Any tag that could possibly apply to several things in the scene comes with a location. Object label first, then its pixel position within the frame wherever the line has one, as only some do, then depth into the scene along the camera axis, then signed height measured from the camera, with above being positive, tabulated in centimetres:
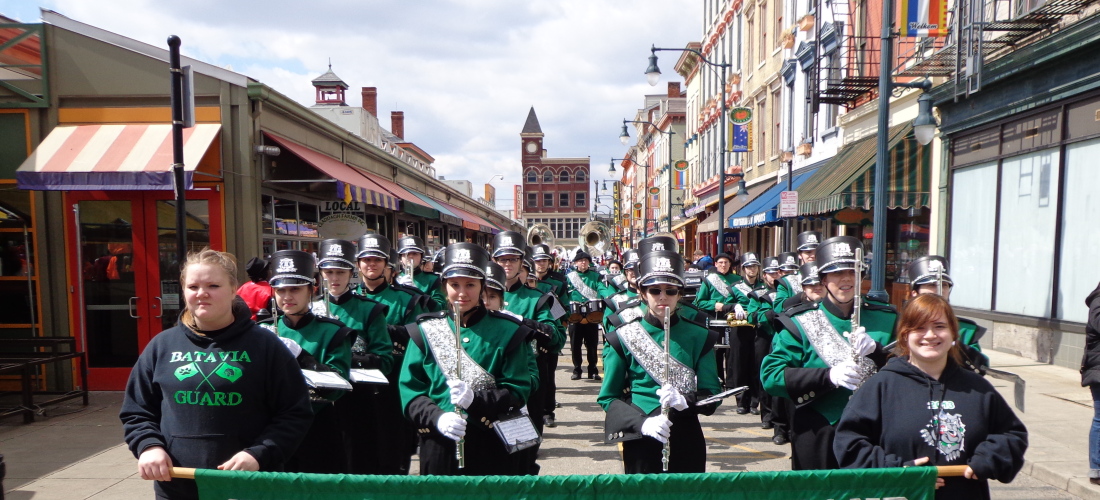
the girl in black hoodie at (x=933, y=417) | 287 -84
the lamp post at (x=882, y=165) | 909 +68
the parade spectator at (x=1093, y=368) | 538 -119
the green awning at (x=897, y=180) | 1430 +73
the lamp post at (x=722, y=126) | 1906 +260
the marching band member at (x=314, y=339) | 456 -79
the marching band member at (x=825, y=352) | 399 -81
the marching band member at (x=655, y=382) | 392 -95
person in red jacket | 693 -71
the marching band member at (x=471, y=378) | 384 -91
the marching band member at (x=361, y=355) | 508 -101
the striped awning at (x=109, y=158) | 840 +75
